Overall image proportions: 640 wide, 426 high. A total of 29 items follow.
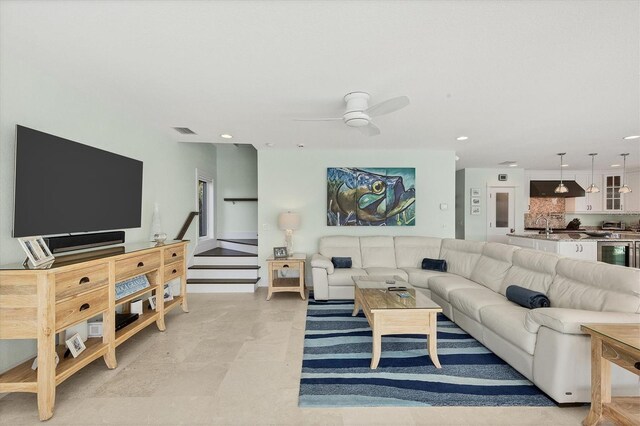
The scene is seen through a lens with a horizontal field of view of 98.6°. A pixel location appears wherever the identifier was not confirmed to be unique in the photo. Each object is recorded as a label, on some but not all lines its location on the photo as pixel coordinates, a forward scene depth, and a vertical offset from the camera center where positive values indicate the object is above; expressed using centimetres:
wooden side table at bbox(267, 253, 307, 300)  442 -96
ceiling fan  256 +100
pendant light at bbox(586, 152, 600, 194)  554 +59
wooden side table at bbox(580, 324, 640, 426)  154 -91
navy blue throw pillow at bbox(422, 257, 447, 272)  436 -80
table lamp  474 -13
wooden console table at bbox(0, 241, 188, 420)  180 -68
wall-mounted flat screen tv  207 +23
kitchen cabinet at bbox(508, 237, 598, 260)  502 -60
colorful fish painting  520 +34
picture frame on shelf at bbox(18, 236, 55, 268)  187 -28
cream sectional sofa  191 -84
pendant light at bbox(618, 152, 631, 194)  561 +121
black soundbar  230 -27
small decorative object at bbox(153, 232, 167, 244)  341 -31
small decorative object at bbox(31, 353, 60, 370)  202 -113
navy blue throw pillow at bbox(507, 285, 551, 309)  255 -79
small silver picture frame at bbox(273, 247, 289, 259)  466 -67
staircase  477 -108
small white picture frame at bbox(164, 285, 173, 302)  361 -107
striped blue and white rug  202 -135
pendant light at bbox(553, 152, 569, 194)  614 +58
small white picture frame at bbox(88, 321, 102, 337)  252 -107
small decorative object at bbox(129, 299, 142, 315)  309 -107
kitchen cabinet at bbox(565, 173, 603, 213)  765 +45
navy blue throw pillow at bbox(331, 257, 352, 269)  455 -81
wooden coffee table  246 -97
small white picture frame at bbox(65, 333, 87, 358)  217 -107
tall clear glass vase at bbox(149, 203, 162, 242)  369 -13
